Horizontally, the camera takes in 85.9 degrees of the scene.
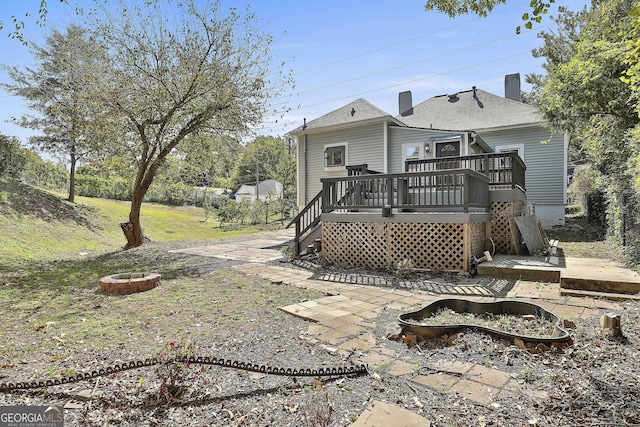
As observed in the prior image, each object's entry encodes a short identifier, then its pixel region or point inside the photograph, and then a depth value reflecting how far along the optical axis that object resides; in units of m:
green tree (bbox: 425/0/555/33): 4.53
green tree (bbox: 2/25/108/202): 14.81
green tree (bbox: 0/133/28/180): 15.64
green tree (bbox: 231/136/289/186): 41.94
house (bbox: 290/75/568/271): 6.63
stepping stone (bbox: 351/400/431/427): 1.88
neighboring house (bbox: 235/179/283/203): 48.31
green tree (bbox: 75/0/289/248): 8.39
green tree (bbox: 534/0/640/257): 7.23
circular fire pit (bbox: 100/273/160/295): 5.22
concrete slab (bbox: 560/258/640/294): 4.62
